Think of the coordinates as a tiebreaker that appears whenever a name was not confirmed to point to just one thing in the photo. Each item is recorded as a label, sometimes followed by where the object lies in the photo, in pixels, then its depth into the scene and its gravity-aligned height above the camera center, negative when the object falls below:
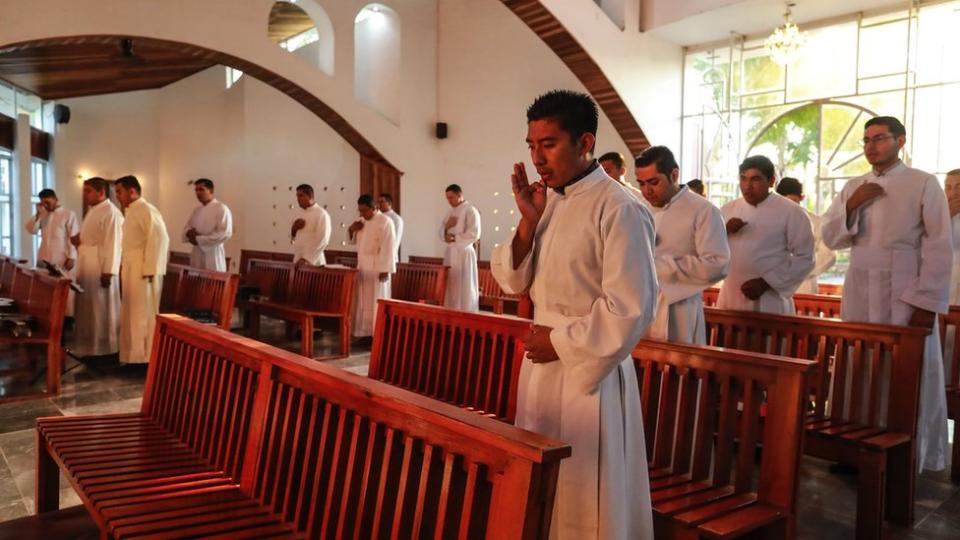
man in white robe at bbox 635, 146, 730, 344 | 3.22 +0.01
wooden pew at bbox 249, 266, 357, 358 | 6.83 -0.65
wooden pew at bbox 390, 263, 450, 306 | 7.79 -0.48
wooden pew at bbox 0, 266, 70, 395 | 5.04 -0.66
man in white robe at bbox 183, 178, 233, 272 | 8.01 +0.11
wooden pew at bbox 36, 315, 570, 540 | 1.43 -0.60
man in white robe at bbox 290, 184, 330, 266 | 8.70 +0.11
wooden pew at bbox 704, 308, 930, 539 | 2.78 -0.65
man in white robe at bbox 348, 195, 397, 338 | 8.05 -0.25
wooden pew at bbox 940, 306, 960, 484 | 3.62 -0.59
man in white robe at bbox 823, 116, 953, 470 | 3.49 +0.03
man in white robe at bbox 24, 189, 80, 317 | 9.21 +0.01
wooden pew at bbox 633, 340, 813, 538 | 2.09 -0.61
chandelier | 7.24 +2.12
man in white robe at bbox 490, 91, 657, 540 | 1.79 -0.19
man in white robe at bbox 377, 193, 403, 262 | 8.59 +0.37
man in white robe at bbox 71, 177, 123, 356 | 6.55 -0.44
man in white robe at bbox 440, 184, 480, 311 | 8.58 -0.13
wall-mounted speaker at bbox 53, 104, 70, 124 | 13.65 +2.25
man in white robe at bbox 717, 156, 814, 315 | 3.88 +0.02
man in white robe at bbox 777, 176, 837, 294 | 5.59 +0.04
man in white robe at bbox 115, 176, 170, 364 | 6.22 -0.30
